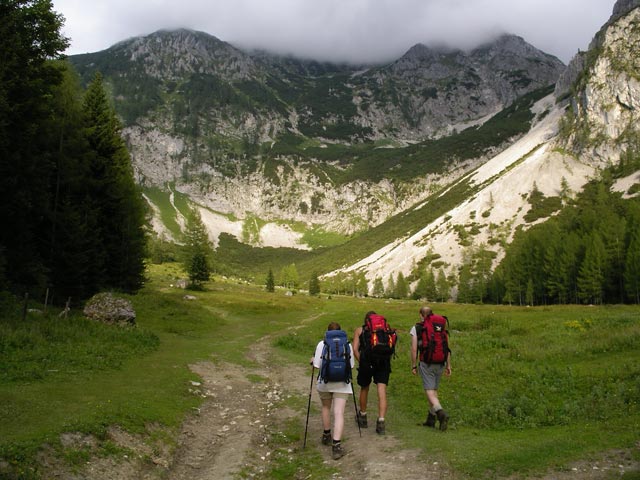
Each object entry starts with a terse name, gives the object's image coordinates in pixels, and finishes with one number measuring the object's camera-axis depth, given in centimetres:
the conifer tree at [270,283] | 12888
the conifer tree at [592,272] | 8188
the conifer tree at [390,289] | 15701
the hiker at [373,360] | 1178
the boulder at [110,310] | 2741
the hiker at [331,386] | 1112
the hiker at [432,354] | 1211
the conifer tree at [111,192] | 3762
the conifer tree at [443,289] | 13750
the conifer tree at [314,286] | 14362
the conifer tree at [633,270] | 7431
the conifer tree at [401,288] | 15100
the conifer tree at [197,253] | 8038
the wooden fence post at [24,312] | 2104
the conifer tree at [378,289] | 16800
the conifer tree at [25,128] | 2259
